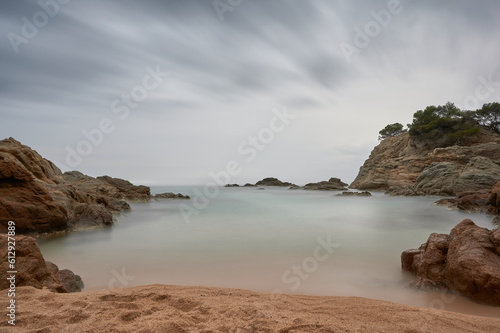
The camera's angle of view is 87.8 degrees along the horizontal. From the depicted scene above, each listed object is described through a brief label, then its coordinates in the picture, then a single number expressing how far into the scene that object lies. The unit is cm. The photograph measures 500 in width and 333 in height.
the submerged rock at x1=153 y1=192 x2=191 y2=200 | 3372
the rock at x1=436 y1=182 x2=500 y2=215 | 1512
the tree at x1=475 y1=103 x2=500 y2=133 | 4769
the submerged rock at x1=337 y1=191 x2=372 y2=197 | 3534
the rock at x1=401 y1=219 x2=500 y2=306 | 408
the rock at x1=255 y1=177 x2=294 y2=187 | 9188
